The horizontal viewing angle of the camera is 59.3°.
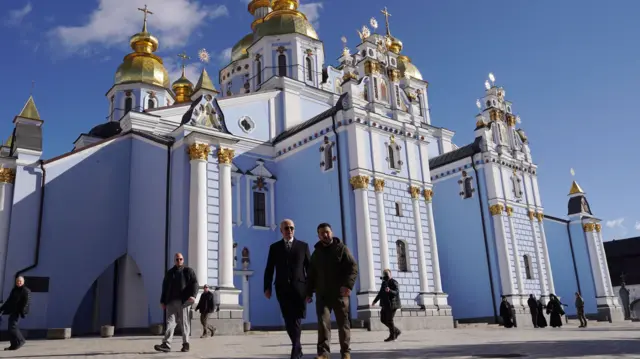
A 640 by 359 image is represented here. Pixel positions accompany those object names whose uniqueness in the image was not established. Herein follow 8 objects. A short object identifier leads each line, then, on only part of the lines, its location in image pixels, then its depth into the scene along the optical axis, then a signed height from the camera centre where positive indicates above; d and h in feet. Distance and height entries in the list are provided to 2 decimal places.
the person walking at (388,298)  39.17 +1.86
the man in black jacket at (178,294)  30.01 +2.20
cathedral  56.44 +15.64
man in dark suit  21.99 +2.03
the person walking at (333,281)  21.48 +1.75
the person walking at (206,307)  48.06 +2.31
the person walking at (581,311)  65.28 +0.41
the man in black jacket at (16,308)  35.09 +2.28
